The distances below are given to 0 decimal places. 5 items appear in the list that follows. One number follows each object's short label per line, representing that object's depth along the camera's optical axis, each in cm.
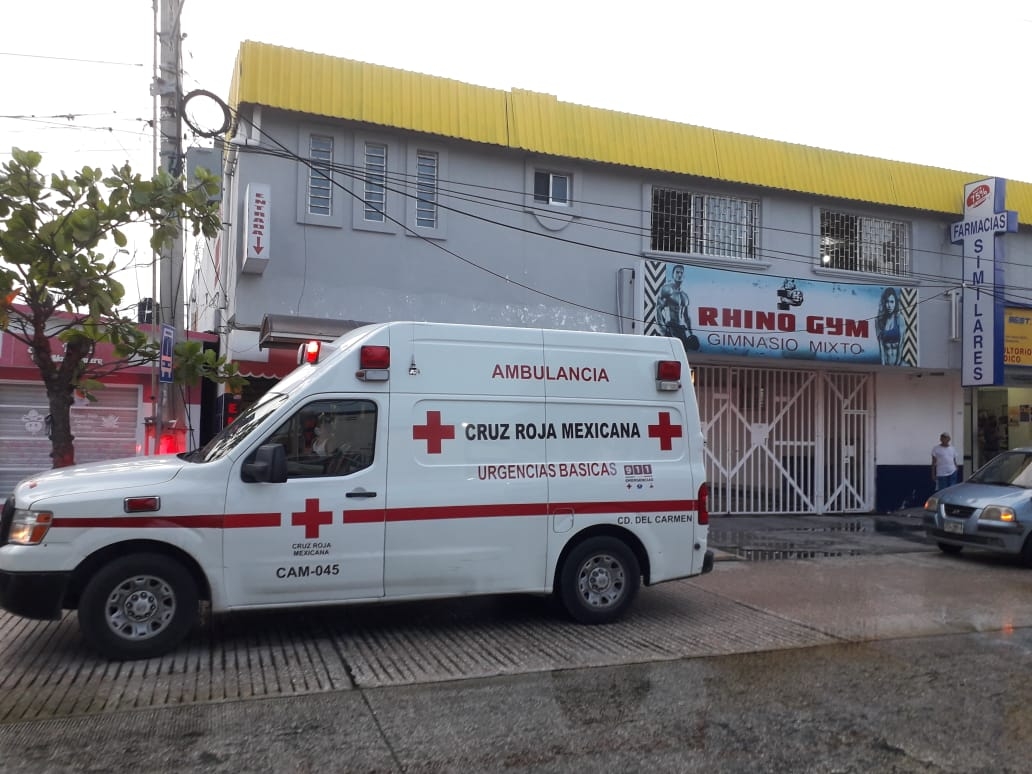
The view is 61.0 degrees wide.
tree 766
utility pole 998
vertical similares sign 1591
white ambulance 614
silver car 1106
